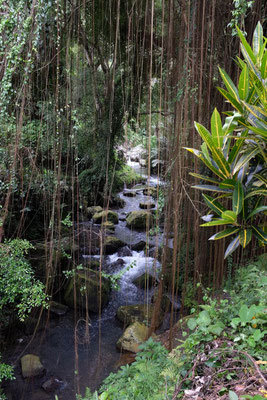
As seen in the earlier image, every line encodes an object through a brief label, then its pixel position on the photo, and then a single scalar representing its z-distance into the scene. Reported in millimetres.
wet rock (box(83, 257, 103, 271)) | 4121
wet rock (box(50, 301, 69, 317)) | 3494
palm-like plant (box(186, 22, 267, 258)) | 1388
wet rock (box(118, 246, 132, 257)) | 4707
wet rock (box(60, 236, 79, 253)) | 3914
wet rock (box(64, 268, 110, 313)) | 3598
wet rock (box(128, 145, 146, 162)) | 7120
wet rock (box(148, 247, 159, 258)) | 4548
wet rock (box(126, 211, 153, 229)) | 5598
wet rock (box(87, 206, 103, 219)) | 5680
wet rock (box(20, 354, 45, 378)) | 2650
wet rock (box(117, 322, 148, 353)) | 2959
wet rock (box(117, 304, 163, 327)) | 3285
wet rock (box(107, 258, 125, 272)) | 4367
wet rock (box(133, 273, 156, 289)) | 4039
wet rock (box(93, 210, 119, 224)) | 5551
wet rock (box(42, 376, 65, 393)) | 2551
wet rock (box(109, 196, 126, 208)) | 6648
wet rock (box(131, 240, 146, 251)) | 4895
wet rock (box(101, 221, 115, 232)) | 5368
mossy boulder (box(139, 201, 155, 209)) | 6349
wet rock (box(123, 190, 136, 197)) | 7375
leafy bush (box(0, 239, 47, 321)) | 2084
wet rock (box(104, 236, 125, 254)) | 4738
